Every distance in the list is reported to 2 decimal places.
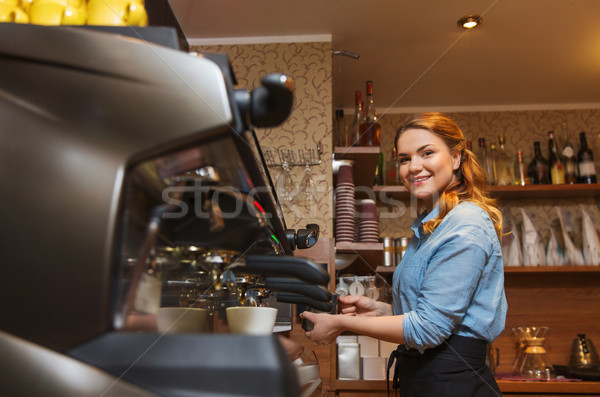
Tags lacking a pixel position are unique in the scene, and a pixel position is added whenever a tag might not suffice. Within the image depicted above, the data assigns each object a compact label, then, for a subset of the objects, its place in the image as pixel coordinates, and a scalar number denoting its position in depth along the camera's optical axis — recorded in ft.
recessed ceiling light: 7.65
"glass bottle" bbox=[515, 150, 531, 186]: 9.98
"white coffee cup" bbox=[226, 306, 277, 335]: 2.27
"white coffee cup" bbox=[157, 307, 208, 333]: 1.62
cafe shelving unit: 9.55
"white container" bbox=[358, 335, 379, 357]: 7.41
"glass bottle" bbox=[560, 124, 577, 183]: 10.00
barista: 3.40
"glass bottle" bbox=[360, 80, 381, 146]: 7.88
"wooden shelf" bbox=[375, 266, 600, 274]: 9.20
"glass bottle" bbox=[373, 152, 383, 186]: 9.70
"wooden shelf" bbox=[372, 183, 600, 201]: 9.55
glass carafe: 8.60
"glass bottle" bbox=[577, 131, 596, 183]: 9.86
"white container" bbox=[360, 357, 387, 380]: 7.23
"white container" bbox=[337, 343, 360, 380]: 7.17
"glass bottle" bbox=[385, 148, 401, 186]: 9.77
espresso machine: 1.28
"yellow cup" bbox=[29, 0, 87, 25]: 2.00
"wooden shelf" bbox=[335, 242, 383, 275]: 7.38
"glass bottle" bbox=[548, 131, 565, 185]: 10.05
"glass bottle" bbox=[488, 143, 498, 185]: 10.04
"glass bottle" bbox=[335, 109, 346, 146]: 9.82
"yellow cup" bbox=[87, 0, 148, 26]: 1.99
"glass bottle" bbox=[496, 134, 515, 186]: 10.03
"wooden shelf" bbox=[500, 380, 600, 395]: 7.74
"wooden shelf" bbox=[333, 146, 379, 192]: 7.75
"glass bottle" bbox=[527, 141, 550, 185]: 10.11
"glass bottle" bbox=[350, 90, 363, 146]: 7.99
